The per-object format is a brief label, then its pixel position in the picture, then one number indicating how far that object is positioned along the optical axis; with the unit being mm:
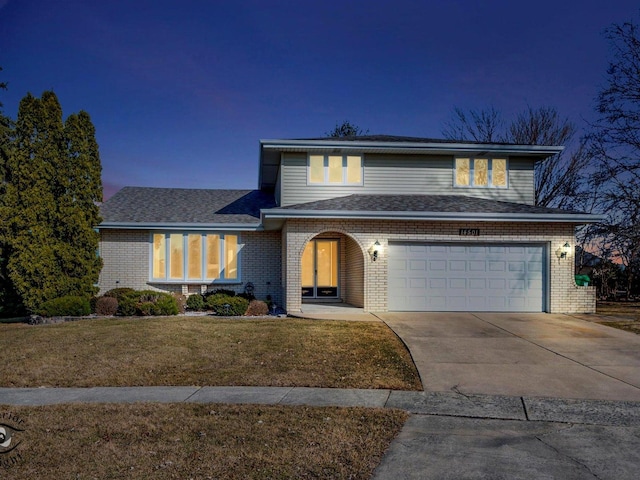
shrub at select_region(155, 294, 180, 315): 15133
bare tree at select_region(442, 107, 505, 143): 31641
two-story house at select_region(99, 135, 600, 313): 14906
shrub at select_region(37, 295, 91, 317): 14602
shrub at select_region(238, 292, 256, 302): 16981
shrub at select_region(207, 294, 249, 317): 15117
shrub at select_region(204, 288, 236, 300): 16539
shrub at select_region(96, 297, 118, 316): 15352
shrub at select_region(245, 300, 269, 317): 15031
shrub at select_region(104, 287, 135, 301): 16117
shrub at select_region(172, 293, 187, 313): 15847
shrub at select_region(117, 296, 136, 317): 15195
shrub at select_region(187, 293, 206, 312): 16172
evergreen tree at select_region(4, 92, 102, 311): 14695
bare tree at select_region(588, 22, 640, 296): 20453
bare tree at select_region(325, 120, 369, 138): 37969
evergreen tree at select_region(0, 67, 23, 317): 14758
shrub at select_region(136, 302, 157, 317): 15062
